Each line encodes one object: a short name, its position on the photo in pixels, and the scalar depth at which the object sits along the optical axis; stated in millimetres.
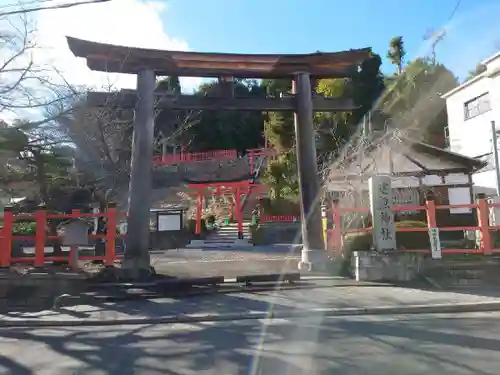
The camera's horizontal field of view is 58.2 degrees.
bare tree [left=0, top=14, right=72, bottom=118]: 10211
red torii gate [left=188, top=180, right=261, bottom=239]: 27750
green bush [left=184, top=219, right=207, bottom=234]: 27975
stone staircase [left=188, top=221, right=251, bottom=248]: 24953
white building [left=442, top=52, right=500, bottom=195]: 21094
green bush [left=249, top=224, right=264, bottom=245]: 25453
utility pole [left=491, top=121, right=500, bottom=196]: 18986
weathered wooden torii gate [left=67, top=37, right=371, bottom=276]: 11961
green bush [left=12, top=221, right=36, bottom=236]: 21984
